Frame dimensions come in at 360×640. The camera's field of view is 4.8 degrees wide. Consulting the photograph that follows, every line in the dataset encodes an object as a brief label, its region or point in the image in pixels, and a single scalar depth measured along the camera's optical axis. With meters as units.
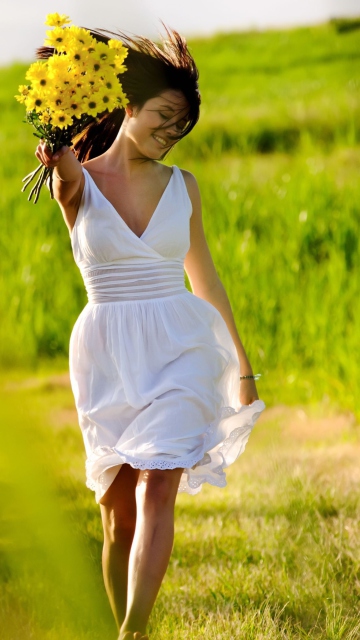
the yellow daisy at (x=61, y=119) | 11.94
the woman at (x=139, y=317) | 12.32
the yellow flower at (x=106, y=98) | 11.98
